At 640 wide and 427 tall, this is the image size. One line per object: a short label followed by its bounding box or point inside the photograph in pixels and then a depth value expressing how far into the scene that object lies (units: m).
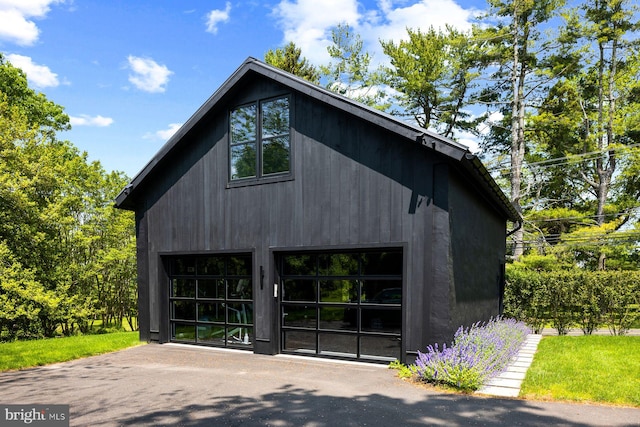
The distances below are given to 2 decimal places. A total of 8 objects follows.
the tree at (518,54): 22.81
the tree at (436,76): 25.14
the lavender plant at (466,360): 6.19
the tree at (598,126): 22.70
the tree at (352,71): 27.59
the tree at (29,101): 21.48
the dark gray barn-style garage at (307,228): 7.58
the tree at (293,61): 25.89
